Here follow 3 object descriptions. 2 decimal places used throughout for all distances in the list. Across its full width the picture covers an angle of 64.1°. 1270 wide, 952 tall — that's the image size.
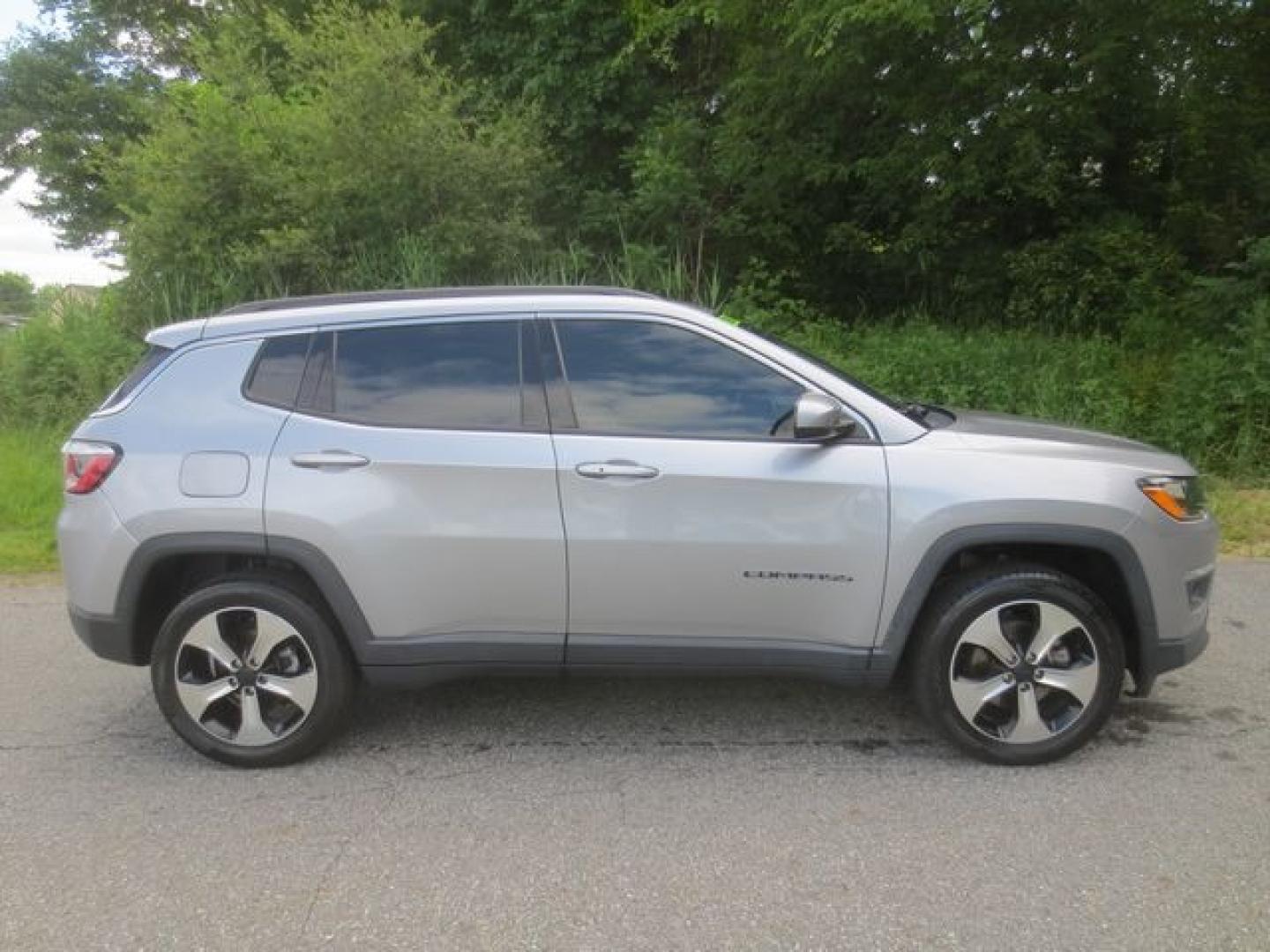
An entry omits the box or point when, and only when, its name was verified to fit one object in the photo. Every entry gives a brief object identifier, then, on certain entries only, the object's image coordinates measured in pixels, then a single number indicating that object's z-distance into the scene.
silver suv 3.60
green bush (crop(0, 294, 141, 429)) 9.90
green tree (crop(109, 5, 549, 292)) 10.18
